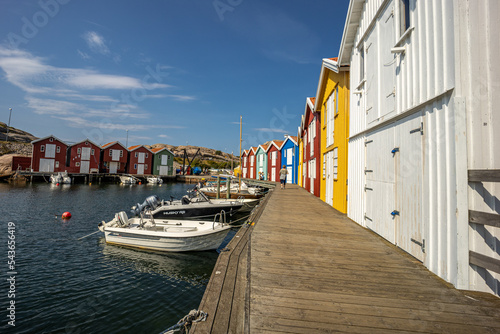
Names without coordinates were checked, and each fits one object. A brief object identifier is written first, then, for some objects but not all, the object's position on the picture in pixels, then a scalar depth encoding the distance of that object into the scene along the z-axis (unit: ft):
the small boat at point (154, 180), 185.47
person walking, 64.27
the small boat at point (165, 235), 35.09
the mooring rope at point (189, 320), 8.60
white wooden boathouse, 9.93
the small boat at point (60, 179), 154.24
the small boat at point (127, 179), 177.43
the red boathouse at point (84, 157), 178.09
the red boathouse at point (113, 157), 190.60
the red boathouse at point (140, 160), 201.98
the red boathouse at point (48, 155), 165.58
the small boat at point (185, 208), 49.01
